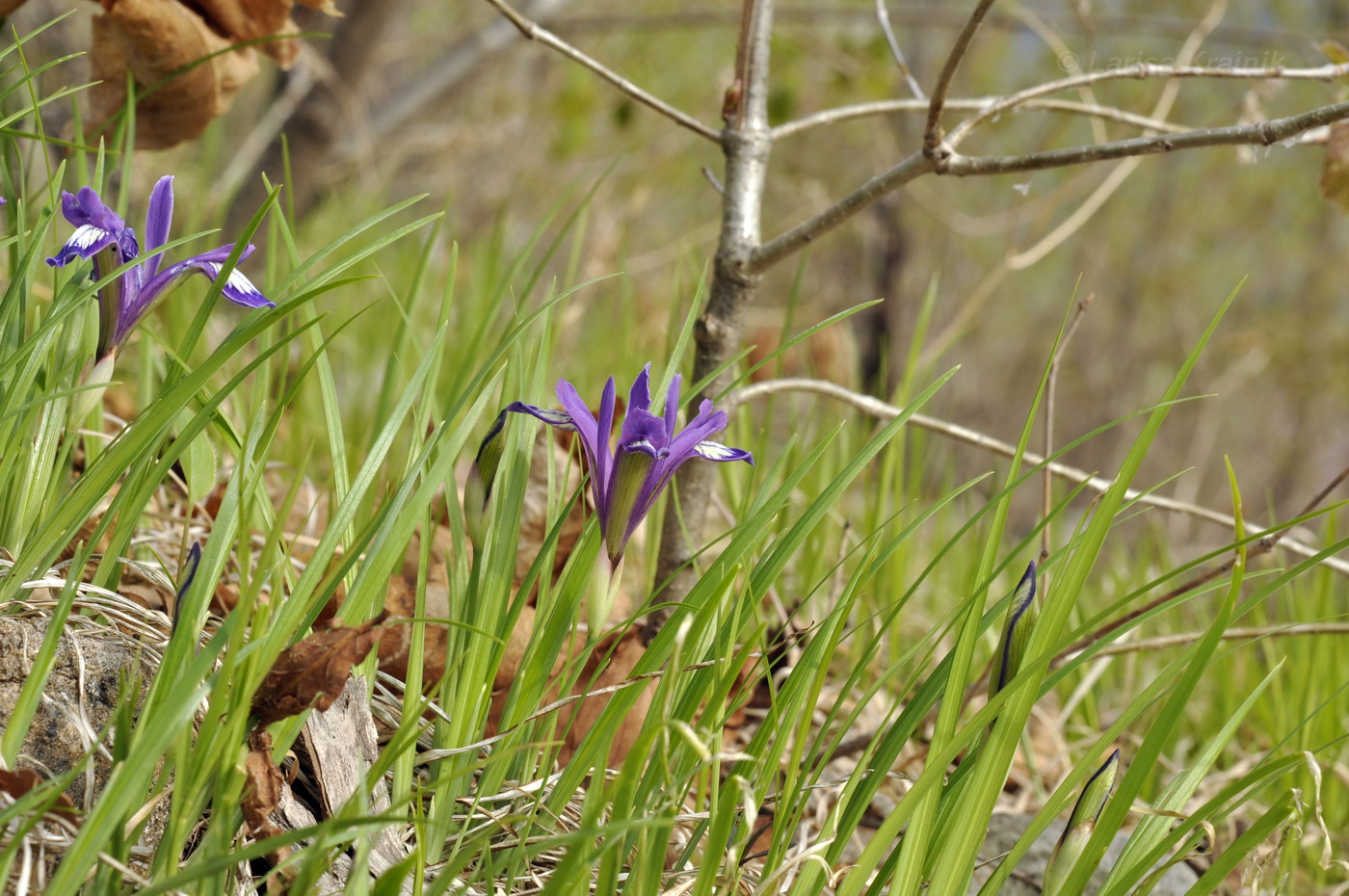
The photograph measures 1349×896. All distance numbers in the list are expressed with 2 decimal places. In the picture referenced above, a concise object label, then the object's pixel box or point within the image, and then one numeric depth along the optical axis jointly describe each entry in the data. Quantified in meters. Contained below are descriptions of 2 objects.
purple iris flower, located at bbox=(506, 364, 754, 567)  0.91
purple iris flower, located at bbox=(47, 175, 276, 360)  0.91
